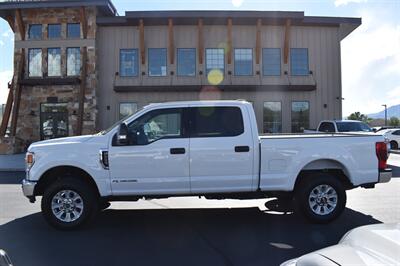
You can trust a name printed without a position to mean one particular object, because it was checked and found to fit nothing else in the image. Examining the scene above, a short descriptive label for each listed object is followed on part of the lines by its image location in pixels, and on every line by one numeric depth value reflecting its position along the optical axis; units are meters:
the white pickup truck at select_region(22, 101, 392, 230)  6.27
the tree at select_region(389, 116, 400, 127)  69.34
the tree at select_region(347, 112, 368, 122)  74.06
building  23.81
